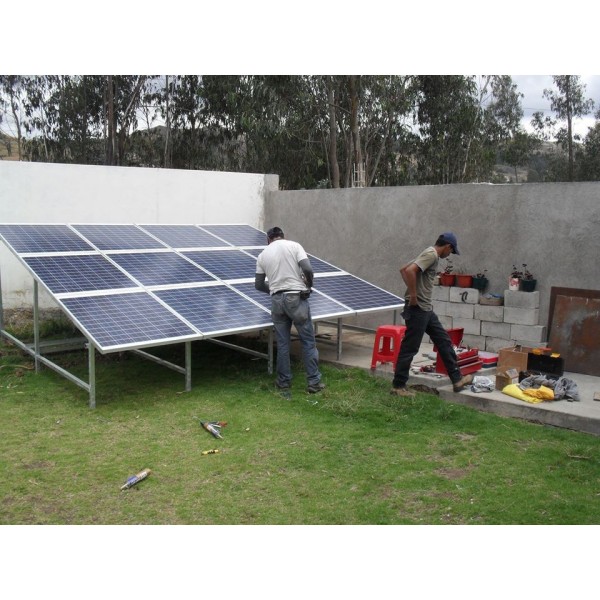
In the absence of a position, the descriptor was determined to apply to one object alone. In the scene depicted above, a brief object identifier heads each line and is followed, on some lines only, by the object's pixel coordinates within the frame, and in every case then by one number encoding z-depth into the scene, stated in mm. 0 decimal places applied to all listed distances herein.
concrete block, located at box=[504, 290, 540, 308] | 8766
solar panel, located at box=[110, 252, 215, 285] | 8023
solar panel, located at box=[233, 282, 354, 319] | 8125
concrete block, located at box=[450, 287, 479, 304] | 9367
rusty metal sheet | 8211
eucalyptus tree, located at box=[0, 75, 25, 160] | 27081
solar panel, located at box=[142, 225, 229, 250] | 9500
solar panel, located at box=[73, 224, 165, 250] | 8719
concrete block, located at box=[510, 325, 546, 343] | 8750
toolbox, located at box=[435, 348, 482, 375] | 7734
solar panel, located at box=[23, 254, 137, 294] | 7176
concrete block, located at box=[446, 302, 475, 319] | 9422
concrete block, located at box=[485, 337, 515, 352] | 9004
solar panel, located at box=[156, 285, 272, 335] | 7266
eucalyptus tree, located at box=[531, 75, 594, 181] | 30500
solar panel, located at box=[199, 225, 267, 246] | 10297
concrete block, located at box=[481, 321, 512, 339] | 9023
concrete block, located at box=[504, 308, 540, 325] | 8789
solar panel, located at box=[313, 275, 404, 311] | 8758
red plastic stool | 8094
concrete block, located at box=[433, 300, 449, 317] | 9719
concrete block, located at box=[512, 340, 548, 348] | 8734
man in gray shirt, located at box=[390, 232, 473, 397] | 6863
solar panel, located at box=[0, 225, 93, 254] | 7852
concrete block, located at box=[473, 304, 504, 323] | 9078
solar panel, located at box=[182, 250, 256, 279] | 8844
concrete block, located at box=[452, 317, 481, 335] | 9344
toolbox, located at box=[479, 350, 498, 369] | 8227
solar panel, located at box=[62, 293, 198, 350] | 6426
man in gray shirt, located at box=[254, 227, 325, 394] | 7324
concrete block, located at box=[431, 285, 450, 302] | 9688
